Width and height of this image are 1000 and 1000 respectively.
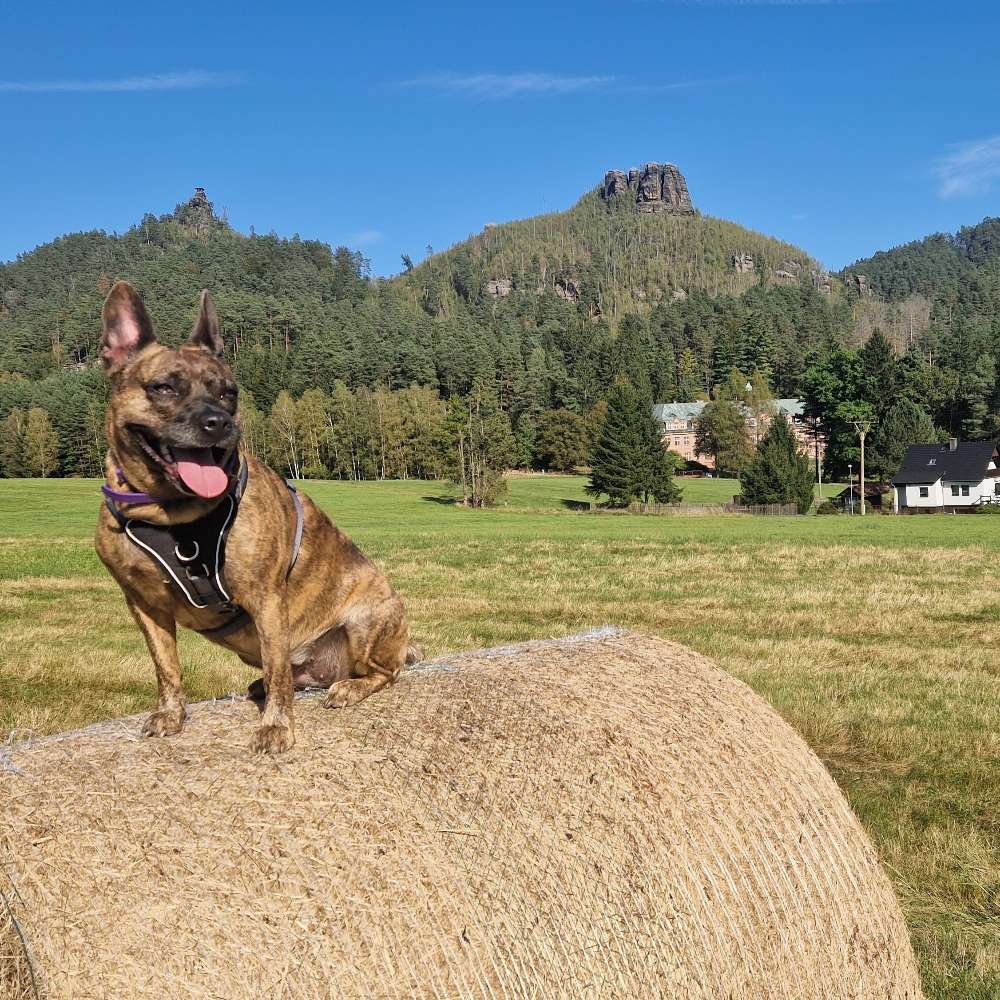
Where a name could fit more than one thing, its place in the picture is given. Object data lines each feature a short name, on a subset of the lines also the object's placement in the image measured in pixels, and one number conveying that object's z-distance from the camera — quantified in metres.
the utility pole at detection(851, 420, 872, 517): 95.98
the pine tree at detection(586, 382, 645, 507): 78.94
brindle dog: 4.10
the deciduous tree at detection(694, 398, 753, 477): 124.00
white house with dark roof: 80.06
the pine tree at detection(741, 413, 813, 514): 73.25
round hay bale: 3.26
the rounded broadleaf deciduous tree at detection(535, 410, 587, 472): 119.75
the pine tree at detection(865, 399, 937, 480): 97.75
